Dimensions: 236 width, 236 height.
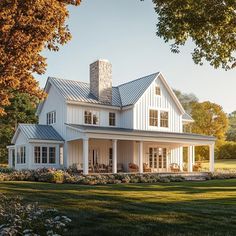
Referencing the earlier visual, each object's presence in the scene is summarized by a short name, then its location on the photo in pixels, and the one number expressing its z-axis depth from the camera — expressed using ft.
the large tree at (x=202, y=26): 47.67
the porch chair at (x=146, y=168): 112.37
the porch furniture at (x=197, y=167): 124.16
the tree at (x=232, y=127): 270.10
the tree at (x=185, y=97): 332.21
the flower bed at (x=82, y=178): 77.25
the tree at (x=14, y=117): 167.12
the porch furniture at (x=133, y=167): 109.91
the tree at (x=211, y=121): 200.03
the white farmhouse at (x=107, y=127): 105.81
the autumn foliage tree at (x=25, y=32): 43.27
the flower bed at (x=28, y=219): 26.73
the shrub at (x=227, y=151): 203.82
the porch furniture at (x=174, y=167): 119.65
